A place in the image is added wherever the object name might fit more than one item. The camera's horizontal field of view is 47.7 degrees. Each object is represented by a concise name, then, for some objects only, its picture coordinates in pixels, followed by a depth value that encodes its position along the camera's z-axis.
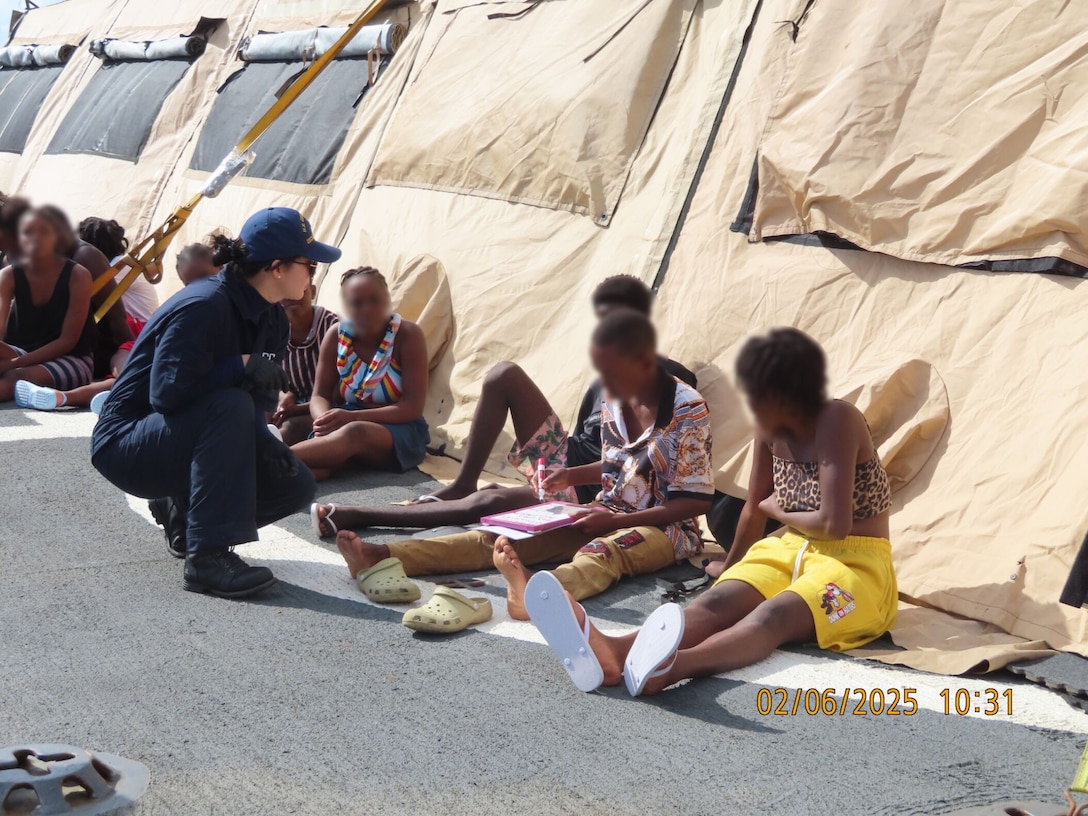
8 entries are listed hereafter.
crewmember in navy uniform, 3.73
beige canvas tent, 3.81
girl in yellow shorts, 3.05
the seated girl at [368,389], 5.14
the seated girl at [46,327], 6.34
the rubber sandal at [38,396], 6.26
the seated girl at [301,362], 5.45
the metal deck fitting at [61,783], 2.37
